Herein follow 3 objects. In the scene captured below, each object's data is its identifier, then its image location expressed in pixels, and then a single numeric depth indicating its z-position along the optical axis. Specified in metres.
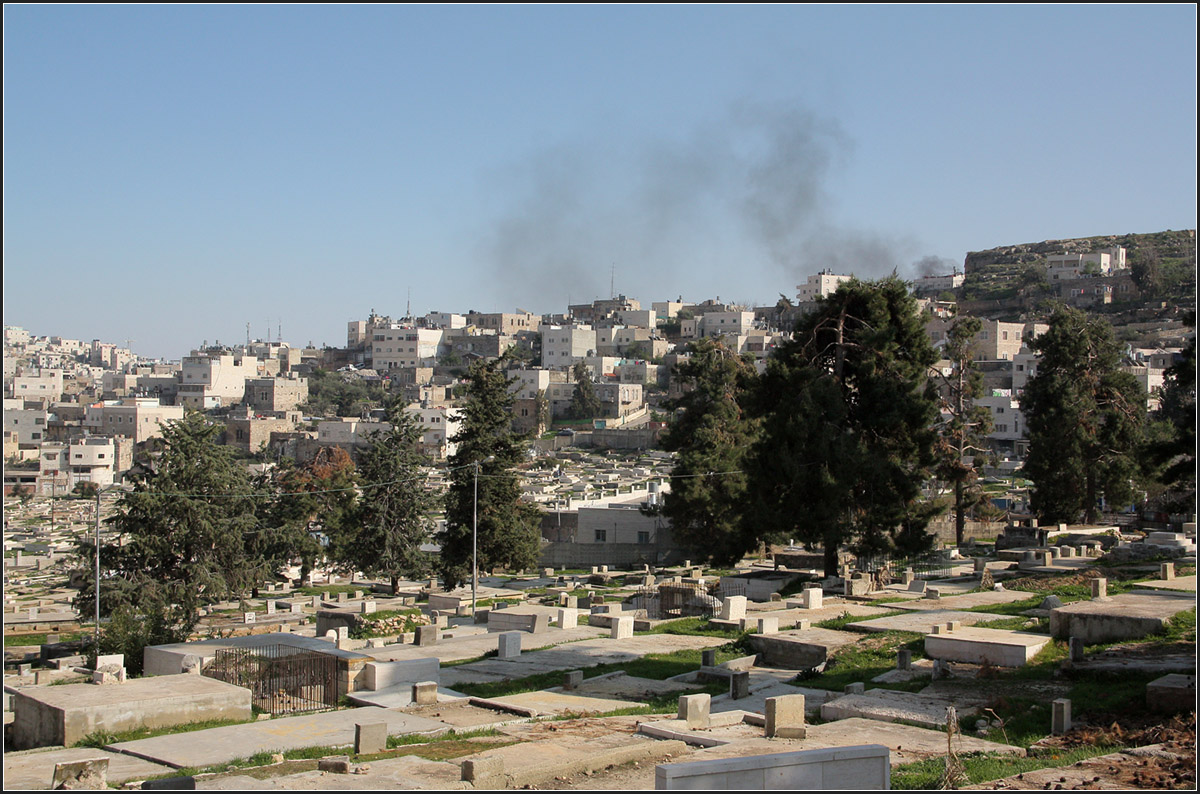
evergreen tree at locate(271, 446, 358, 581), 39.56
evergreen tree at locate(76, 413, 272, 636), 31.09
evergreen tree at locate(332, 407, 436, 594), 36.91
